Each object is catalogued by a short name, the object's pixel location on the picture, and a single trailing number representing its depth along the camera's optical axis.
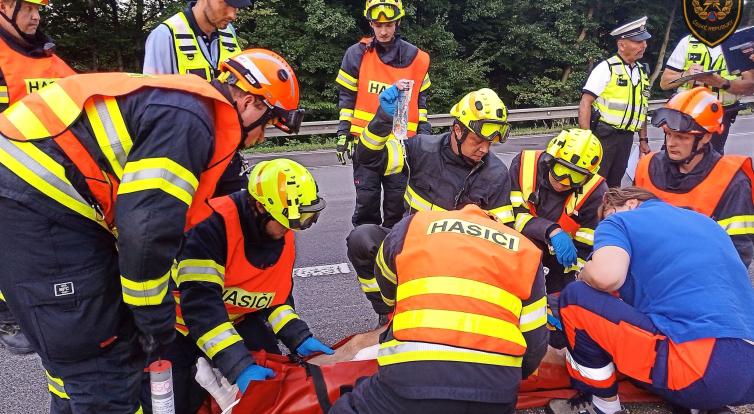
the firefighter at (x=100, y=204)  1.78
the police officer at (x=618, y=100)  5.35
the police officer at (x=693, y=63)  5.62
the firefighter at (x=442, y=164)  3.26
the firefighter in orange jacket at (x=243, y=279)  2.51
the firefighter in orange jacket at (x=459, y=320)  1.82
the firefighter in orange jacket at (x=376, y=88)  4.54
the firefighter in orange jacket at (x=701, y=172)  3.34
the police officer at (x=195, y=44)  3.29
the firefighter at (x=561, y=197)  3.51
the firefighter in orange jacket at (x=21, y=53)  3.27
